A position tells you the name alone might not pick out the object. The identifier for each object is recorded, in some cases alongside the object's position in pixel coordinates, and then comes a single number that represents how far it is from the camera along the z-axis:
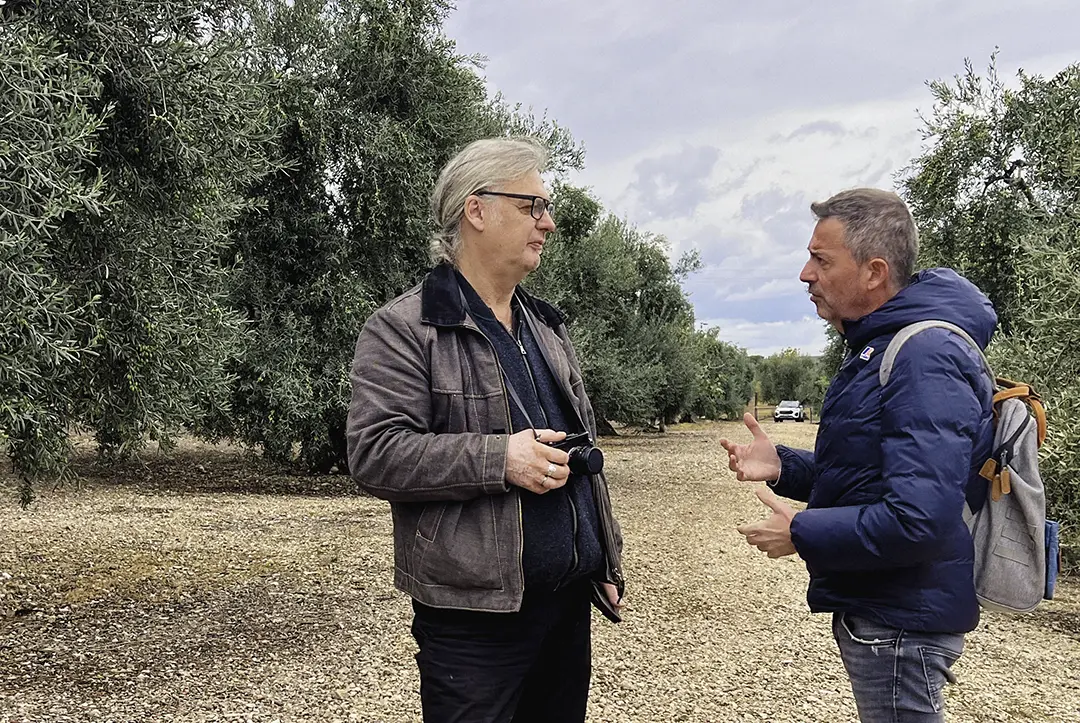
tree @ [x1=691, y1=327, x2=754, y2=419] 45.90
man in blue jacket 2.22
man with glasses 2.47
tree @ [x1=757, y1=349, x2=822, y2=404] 91.31
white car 67.81
